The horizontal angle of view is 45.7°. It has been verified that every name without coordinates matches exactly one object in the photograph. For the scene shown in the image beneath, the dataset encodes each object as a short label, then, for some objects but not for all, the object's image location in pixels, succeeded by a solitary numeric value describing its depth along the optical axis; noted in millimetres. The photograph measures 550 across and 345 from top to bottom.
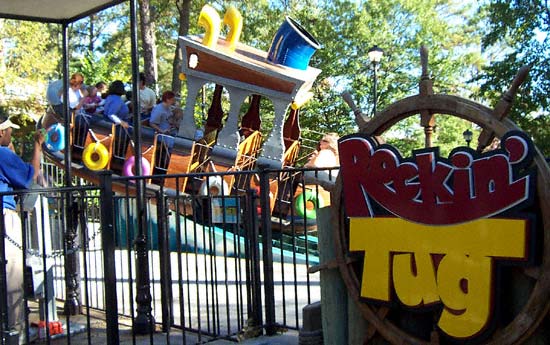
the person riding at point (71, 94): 13539
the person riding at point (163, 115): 14078
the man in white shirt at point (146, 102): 14531
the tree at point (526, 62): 19469
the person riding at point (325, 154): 13703
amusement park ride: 13266
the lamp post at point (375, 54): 21250
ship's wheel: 3043
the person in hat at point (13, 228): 5203
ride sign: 3111
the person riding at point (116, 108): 13769
